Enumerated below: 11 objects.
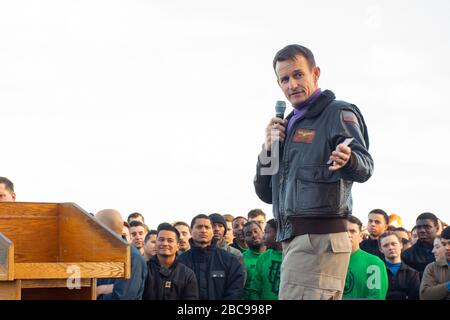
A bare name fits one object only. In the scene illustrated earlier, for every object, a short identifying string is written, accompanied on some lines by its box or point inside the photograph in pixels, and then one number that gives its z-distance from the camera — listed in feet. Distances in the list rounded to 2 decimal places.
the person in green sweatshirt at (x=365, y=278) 29.94
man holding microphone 14.78
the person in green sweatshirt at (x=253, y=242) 37.35
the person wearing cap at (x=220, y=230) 38.77
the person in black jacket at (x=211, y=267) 33.22
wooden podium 16.31
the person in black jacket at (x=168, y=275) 31.04
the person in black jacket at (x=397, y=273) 33.88
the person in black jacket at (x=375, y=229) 38.12
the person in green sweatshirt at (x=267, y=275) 32.68
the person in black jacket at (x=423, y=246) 36.96
